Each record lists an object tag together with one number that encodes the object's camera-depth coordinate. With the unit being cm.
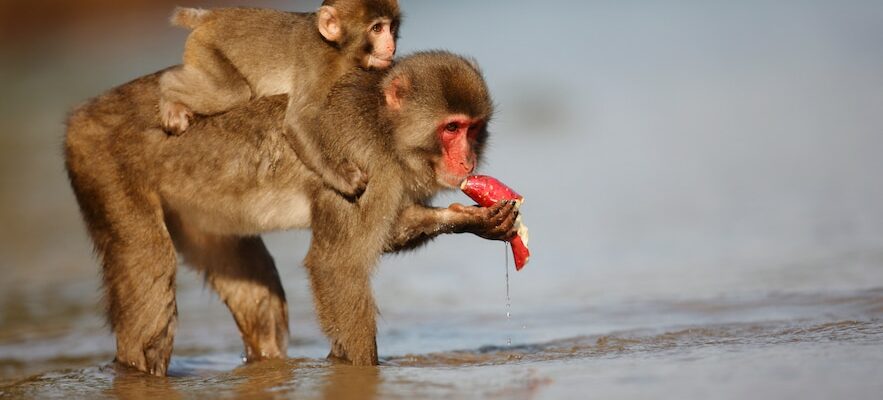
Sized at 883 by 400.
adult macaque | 1495
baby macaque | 1509
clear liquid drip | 1737
